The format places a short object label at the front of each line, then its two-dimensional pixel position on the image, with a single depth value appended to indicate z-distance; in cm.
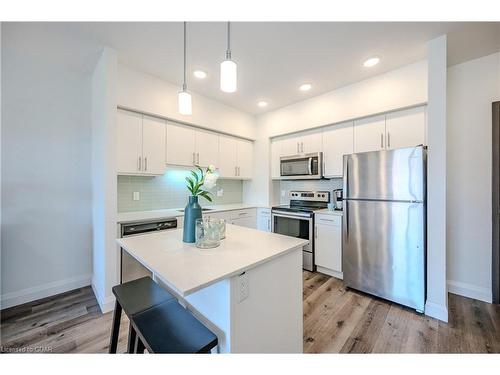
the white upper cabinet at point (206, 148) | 317
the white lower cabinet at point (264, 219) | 354
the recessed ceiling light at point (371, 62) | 222
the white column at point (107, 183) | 205
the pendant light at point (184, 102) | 146
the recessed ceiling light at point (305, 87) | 281
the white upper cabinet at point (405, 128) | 230
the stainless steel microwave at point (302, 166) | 312
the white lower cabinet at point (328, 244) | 271
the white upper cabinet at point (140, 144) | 238
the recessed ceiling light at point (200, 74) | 248
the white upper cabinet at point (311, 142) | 318
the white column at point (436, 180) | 185
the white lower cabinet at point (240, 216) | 311
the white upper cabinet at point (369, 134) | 257
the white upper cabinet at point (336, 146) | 286
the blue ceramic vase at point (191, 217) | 136
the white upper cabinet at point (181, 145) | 283
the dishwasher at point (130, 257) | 220
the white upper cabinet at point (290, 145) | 346
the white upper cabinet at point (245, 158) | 380
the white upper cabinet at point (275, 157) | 370
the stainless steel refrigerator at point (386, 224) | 199
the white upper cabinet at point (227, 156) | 349
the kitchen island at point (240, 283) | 98
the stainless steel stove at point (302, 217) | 298
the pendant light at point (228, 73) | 114
